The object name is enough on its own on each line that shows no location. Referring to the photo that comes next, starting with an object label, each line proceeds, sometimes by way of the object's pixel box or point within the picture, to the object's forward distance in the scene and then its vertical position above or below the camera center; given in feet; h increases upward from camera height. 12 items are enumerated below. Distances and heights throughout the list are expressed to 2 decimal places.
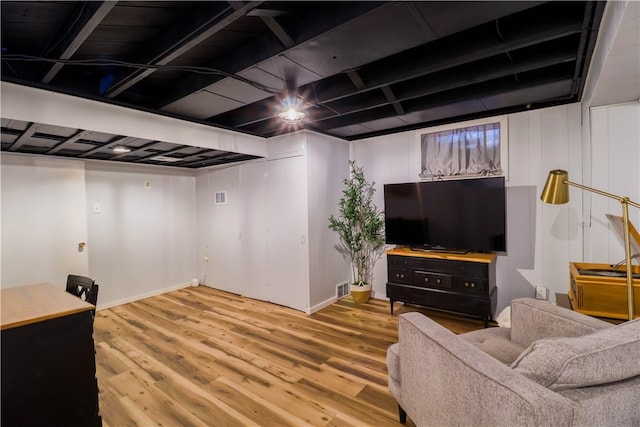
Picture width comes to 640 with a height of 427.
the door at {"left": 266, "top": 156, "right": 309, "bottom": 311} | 12.64 -1.03
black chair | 7.75 -2.00
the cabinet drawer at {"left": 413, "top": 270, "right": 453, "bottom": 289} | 10.55 -2.69
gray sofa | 3.15 -2.11
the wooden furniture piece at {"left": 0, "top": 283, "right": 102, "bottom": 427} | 5.03 -2.67
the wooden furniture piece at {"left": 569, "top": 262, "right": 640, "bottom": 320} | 6.45 -2.04
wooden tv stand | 9.96 -2.70
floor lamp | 6.98 +0.33
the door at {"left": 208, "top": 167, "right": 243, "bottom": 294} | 15.58 -1.14
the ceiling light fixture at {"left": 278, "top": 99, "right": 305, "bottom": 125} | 8.09 +2.67
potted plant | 13.39 -0.95
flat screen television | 10.21 -0.34
